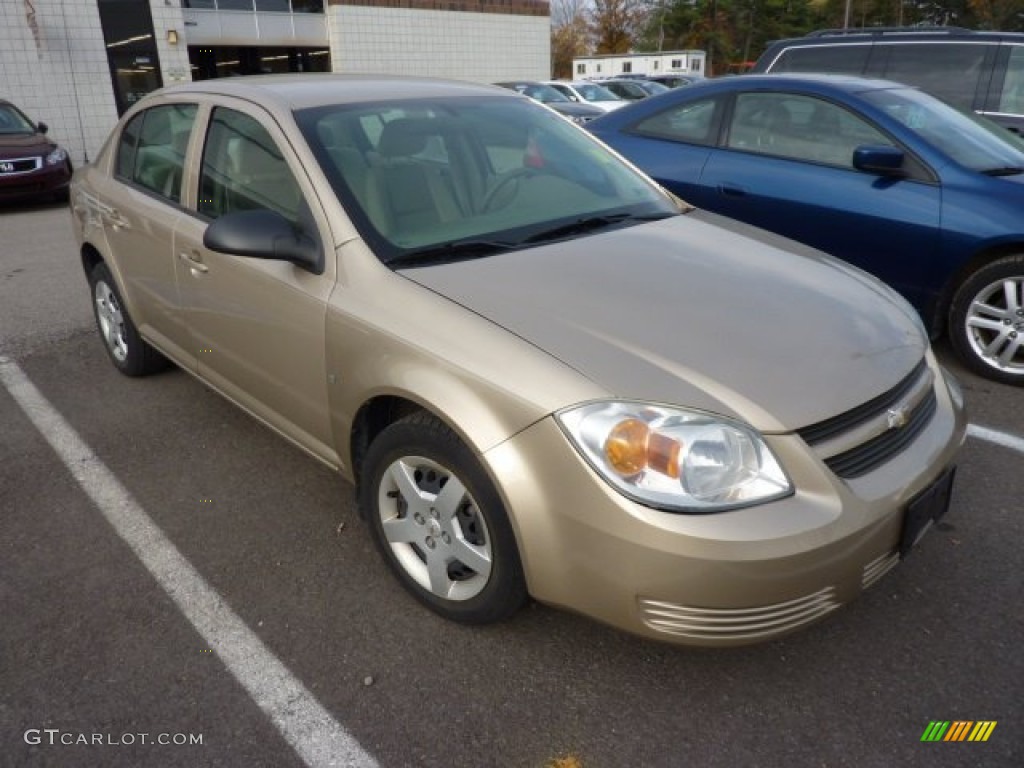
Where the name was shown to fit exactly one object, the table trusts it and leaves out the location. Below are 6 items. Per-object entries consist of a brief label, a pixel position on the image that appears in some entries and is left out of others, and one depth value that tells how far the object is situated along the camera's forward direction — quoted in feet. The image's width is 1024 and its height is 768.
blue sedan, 13.50
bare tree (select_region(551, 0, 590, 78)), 184.03
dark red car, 35.22
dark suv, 21.16
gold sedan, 6.50
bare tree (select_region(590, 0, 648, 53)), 190.39
